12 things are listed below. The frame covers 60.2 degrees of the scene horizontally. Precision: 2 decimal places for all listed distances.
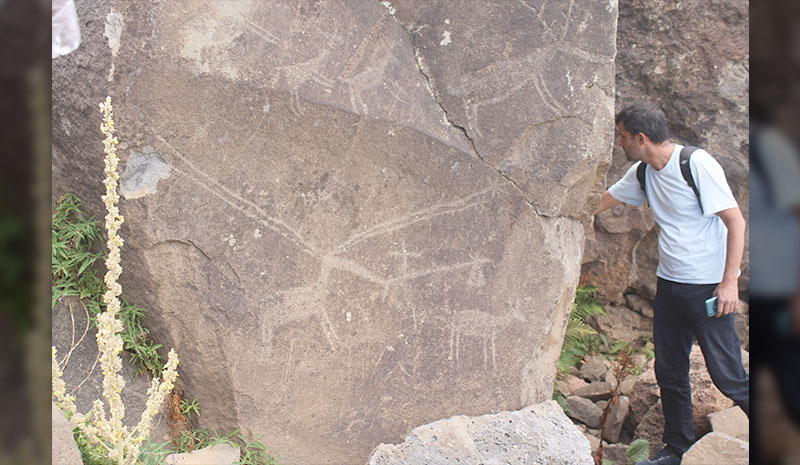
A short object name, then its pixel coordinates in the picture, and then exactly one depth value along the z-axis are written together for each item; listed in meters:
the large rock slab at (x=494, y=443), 2.43
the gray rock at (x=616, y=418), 3.70
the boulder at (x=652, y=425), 3.58
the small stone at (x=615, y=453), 3.44
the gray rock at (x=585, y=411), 3.75
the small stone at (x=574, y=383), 4.07
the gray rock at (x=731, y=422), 3.32
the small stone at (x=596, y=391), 3.93
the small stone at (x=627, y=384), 4.04
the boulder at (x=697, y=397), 3.53
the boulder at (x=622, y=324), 4.62
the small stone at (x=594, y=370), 4.22
